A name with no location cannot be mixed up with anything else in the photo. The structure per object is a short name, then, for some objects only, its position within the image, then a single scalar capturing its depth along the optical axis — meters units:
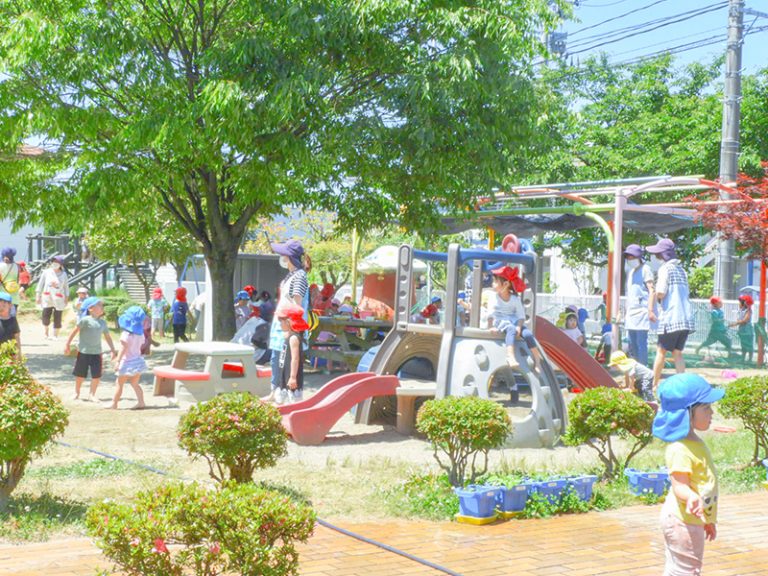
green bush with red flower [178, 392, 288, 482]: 7.34
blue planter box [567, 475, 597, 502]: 7.71
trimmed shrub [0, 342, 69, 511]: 6.86
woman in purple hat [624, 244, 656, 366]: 13.88
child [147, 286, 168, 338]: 24.36
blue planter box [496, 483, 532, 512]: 7.36
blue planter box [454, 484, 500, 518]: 7.20
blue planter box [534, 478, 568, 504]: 7.58
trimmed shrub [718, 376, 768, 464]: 8.86
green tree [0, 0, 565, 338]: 14.95
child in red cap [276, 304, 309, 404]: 11.85
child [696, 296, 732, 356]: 19.82
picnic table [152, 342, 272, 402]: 12.85
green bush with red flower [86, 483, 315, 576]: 4.20
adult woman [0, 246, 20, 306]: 17.83
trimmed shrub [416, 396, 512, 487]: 7.62
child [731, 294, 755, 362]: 19.59
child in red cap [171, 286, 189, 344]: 22.36
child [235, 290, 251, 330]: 19.65
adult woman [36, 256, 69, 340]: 21.50
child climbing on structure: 10.38
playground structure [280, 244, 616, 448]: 10.23
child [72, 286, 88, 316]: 16.36
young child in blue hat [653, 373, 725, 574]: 4.89
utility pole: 22.91
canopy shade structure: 19.05
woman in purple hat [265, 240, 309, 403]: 12.12
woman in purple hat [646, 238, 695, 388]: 13.06
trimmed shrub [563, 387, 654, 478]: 8.20
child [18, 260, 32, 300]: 20.78
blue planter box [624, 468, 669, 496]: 8.04
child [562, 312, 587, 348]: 17.74
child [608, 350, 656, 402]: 12.77
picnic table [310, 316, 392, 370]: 15.72
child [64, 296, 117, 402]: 12.70
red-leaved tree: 17.97
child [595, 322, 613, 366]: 18.02
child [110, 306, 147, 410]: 12.34
